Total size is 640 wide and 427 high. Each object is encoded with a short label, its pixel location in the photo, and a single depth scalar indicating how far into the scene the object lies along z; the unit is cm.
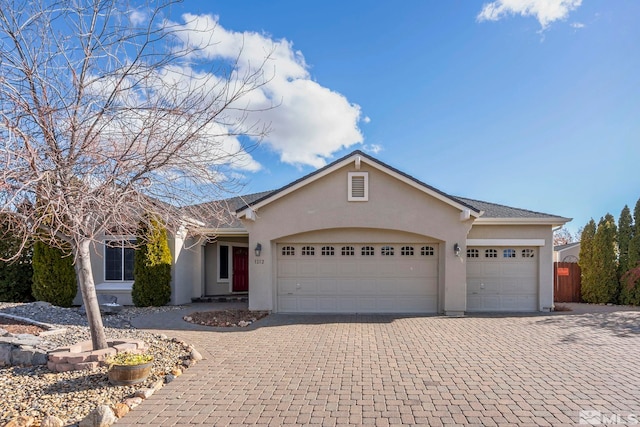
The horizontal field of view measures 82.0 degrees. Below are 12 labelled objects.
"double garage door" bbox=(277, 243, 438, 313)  1231
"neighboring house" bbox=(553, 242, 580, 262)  2705
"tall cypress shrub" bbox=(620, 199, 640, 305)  1491
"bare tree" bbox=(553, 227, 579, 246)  4259
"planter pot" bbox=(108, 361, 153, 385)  539
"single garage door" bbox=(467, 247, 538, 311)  1271
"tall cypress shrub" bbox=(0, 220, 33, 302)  1315
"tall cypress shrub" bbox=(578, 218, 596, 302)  1562
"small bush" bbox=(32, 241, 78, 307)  1288
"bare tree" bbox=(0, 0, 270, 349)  538
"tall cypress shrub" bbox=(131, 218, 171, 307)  1327
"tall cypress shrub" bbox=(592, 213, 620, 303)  1534
